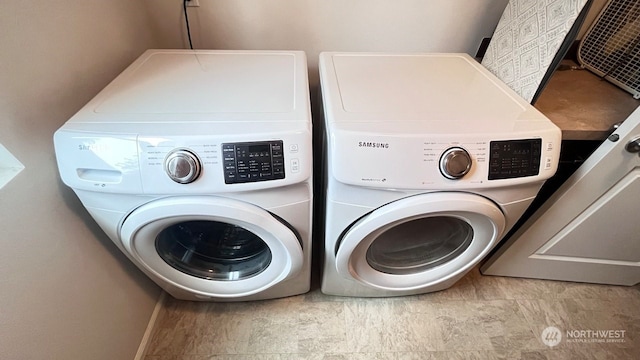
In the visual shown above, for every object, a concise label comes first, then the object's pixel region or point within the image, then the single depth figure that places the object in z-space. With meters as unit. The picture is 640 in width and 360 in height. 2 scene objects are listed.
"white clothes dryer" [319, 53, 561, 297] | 0.76
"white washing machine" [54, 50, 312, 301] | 0.72
